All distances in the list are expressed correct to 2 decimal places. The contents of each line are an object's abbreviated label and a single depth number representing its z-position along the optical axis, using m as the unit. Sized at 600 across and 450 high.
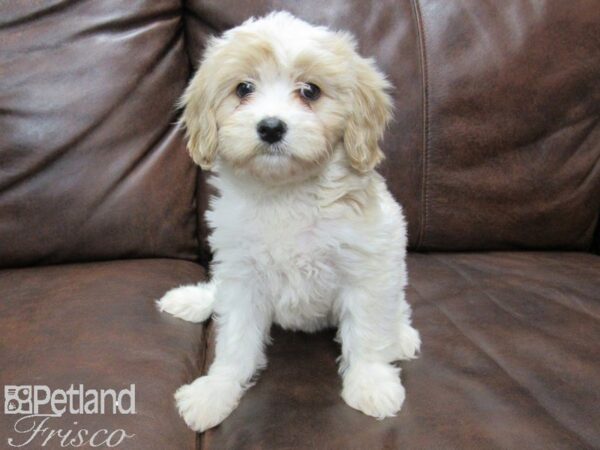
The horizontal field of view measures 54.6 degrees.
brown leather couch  0.44
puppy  0.39
